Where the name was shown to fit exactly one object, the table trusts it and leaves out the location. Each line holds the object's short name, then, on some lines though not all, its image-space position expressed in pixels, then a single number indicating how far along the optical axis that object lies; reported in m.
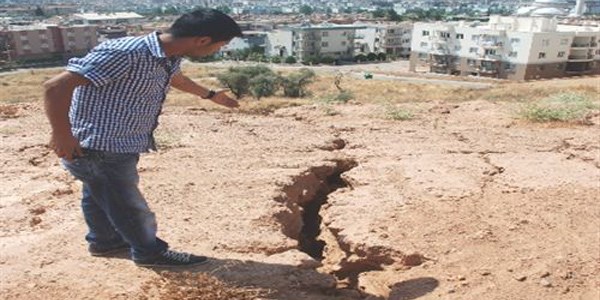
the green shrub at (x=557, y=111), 6.96
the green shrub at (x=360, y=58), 54.59
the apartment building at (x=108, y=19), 93.62
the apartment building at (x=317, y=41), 56.31
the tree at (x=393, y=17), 96.43
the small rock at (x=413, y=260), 3.38
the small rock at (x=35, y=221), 3.68
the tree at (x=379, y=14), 112.81
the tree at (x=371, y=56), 55.00
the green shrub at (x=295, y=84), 20.39
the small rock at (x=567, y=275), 3.03
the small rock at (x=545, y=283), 2.95
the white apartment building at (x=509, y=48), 39.94
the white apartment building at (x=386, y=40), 60.41
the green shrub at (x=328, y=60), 52.16
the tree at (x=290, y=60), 51.31
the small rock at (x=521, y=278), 3.03
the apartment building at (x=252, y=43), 59.62
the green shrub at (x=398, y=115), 7.09
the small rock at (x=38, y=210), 3.88
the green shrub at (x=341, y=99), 8.76
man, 2.49
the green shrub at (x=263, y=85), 20.88
